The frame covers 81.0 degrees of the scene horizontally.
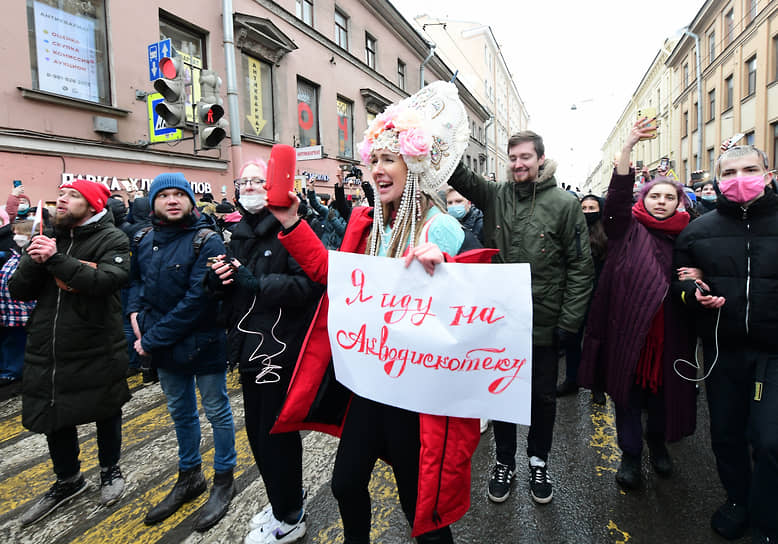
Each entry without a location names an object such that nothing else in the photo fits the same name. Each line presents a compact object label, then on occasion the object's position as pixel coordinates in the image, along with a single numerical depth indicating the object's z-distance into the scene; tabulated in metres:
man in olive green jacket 2.71
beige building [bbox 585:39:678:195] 33.18
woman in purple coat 2.83
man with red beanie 2.73
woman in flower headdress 1.67
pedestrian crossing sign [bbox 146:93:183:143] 9.15
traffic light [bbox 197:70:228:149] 6.64
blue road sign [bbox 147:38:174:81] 8.79
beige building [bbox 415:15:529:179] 33.59
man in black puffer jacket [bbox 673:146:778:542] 2.24
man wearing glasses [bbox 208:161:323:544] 2.24
